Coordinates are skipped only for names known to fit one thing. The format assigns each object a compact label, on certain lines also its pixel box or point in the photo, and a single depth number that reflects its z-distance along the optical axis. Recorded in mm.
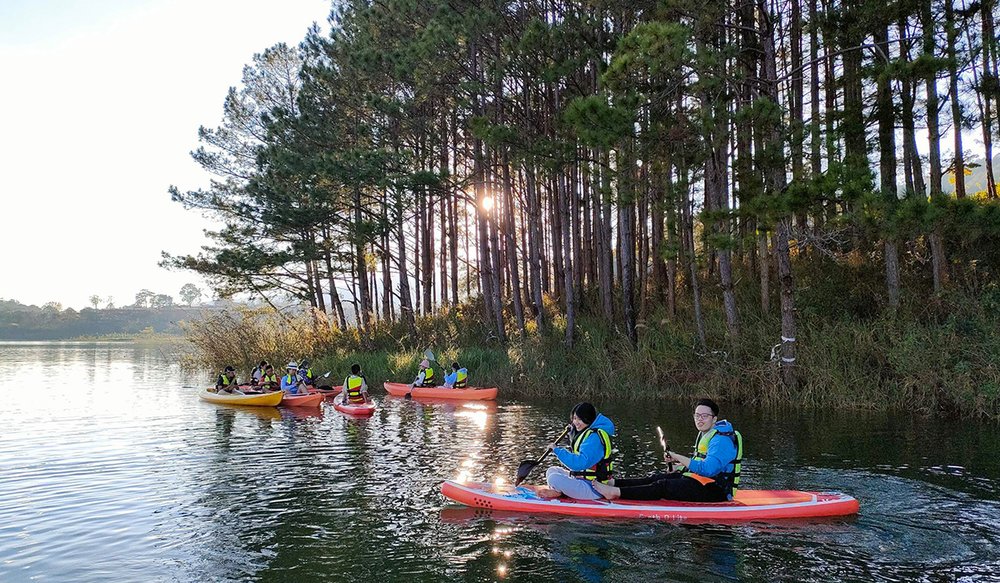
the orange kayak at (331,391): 17594
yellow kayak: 17000
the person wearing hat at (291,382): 17766
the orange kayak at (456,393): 17062
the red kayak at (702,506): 6988
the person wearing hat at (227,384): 18188
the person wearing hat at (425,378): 18266
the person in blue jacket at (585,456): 7391
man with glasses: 7059
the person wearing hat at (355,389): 15641
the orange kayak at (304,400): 16844
